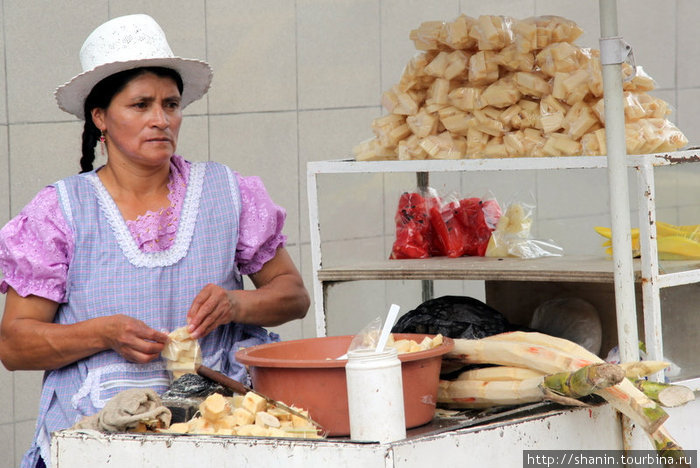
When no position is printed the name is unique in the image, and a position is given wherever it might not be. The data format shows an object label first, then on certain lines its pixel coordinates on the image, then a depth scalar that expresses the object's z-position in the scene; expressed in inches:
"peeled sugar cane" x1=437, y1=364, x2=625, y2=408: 152.5
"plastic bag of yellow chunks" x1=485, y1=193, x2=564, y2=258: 217.5
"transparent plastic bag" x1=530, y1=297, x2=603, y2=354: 203.9
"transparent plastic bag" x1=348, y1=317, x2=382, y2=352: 150.0
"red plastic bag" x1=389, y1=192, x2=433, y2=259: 226.7
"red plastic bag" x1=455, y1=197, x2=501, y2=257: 225.0
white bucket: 139.5
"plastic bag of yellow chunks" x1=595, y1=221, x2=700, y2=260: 192.5
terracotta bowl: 151.8
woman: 184.2
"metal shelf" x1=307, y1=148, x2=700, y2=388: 180.9
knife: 166.4
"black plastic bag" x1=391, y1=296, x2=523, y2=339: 192.4
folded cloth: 155.3
